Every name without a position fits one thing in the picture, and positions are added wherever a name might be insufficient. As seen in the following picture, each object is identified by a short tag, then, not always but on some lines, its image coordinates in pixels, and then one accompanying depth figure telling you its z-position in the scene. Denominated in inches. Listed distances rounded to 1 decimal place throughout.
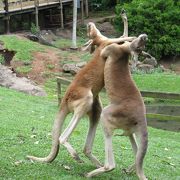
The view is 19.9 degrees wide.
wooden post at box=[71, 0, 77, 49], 1158.2
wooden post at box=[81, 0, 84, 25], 1415.6
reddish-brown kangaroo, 264.2
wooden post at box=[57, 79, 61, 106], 597.6
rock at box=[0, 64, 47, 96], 720.3
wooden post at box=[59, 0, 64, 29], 1332.2
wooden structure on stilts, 1152.2
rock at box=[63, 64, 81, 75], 945.9
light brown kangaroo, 249.0
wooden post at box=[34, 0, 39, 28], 1225.4
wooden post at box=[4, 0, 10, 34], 1135.0
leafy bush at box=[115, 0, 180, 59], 1108.5
